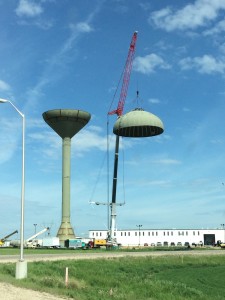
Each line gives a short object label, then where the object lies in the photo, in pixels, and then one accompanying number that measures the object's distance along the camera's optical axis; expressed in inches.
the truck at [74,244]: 4874.5
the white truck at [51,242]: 5048.2
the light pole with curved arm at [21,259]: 1250.0
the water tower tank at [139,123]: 4904.0
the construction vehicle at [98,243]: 5413.4
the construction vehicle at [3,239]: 5649.6
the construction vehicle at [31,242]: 5895.7
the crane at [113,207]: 5344.5
